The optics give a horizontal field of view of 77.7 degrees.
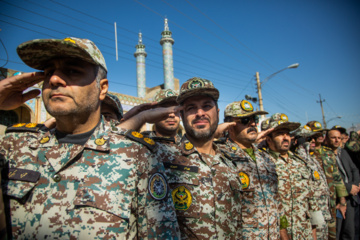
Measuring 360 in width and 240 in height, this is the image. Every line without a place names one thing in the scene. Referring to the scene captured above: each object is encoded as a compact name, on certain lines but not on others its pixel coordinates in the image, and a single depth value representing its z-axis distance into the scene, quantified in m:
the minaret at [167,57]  23.36
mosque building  11.05
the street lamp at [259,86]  17.66
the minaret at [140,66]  25.38
